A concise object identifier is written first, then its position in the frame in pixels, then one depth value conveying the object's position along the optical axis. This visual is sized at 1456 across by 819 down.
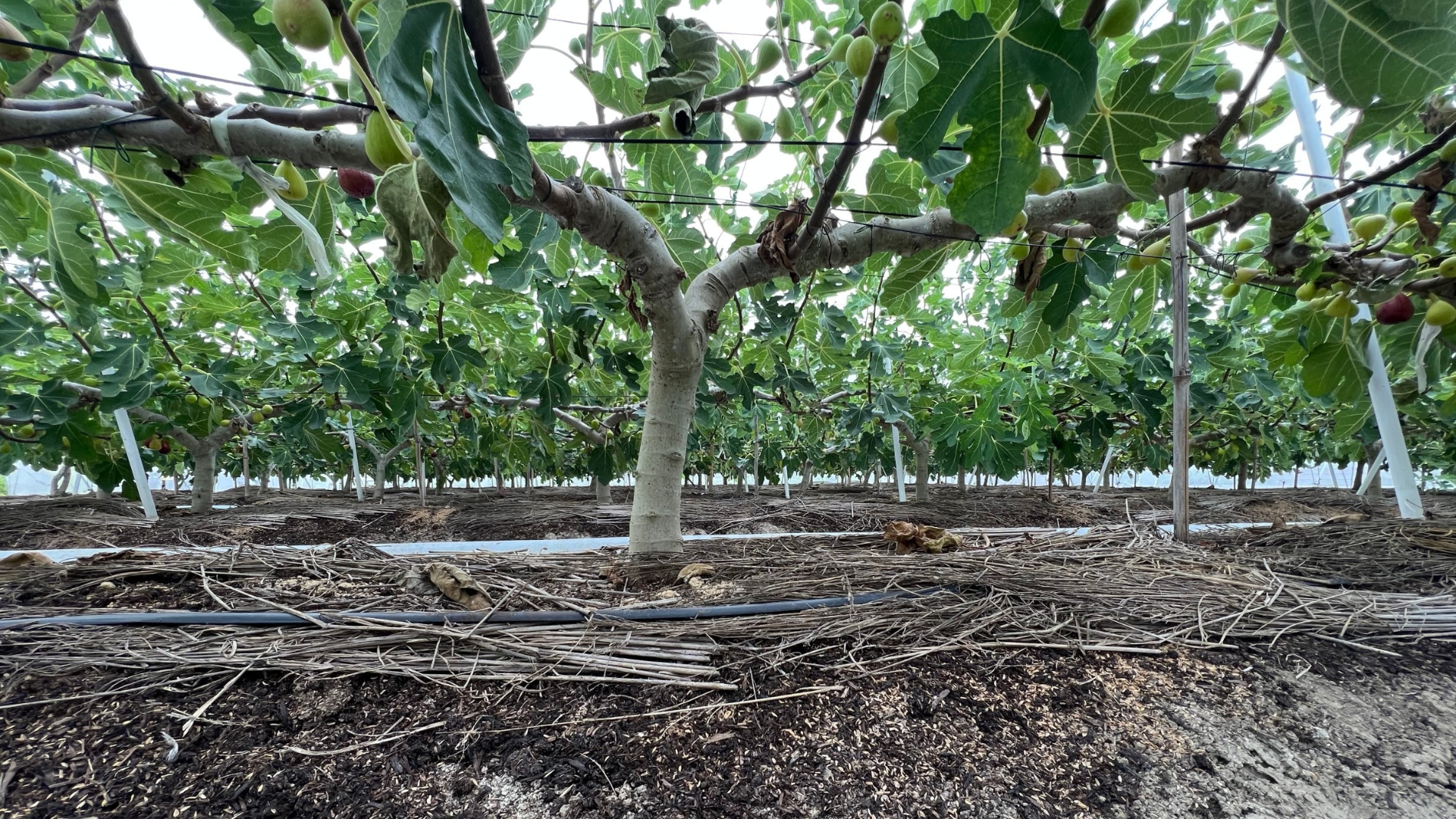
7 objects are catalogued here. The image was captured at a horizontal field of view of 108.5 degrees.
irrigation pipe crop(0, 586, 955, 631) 1.29
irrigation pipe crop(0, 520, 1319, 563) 2.30
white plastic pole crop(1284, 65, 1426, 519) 1.94
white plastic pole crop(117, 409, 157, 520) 3.06
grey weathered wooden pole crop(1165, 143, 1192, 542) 1.85
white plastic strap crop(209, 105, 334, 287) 0.89
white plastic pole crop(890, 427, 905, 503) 5.30
